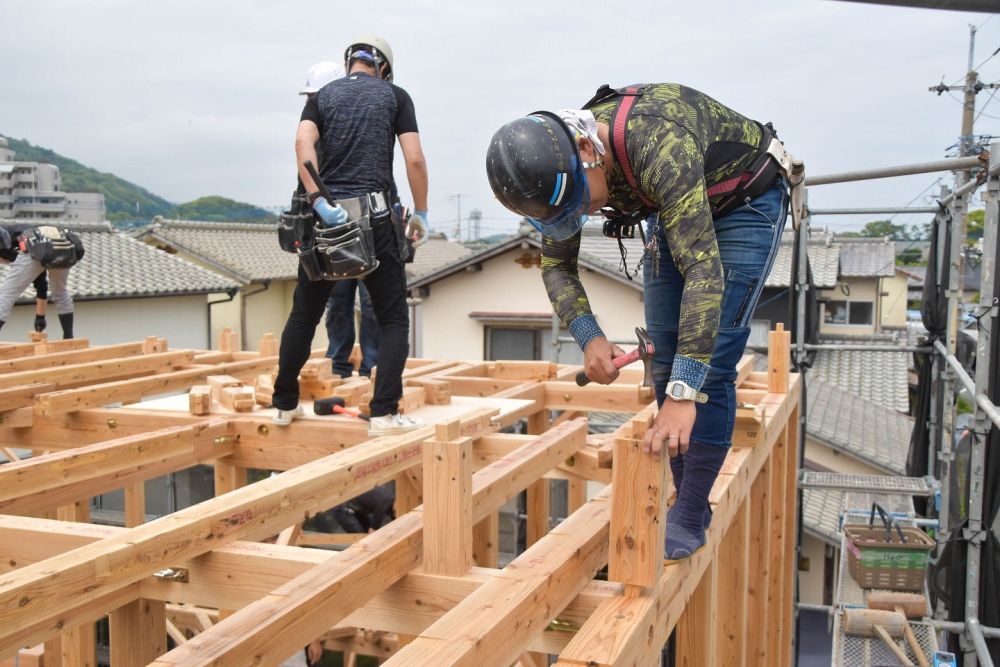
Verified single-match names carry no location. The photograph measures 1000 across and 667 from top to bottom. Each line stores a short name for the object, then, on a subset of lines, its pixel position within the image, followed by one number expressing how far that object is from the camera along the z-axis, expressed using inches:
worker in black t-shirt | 150.5
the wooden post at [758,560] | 174.1
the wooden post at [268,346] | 257.7
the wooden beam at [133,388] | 170.1
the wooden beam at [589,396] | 216.8
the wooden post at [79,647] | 146.3
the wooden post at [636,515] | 84.4
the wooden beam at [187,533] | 77.4
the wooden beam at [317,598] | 74.9
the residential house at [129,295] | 629.6
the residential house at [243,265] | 914.7
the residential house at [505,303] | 622.5
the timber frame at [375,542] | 80.4
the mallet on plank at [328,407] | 166.6
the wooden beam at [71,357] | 230.7
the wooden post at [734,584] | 147.2
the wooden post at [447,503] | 95.3
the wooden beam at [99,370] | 199.4
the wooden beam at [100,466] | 123.3
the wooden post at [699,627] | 115.8
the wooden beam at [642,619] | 75.7
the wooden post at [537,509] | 212.1
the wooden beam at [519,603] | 72.1
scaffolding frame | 219.1
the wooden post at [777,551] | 205.0
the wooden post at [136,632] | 100.7
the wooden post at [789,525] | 232.7
